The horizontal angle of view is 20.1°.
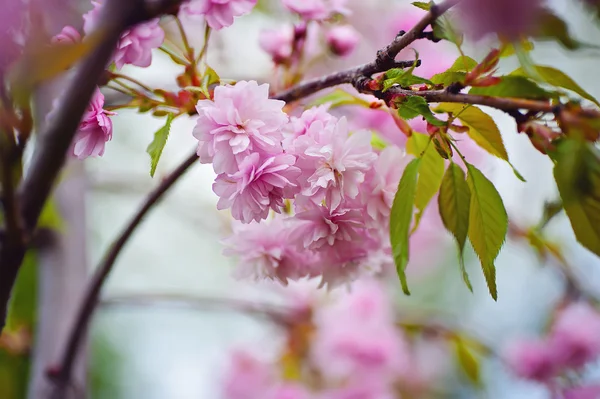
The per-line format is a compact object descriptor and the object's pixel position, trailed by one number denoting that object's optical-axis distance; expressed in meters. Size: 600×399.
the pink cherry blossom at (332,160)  0.73
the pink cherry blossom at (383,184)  0.75
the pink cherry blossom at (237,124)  0.72
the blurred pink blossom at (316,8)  0.86
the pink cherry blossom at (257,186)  0.72
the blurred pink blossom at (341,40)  0.96
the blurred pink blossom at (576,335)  1.26
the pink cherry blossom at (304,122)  0.74
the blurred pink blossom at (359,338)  1.33
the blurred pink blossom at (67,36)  0.74
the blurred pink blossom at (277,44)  0.89
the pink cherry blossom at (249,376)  1.52
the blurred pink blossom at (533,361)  1.34
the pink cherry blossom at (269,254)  0.79
